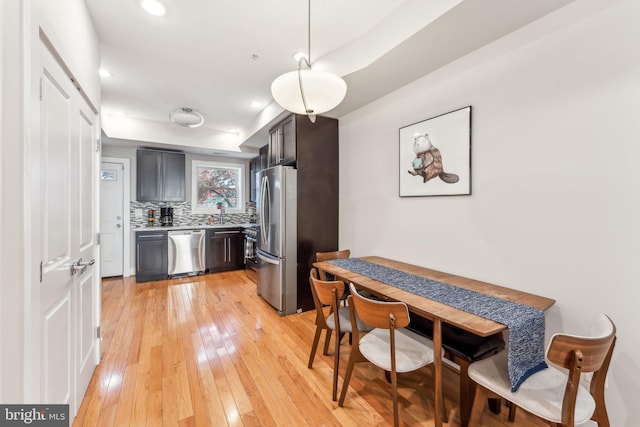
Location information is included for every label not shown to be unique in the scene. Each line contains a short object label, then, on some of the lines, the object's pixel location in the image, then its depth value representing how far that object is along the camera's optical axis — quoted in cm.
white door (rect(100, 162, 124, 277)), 477
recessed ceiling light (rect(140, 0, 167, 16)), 186
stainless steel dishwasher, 482
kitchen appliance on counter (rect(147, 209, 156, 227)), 506
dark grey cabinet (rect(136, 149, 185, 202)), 485
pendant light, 160
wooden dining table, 131
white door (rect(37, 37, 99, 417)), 119
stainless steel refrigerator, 319
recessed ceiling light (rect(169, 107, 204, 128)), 353
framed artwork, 211
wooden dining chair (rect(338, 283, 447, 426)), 144
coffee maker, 516
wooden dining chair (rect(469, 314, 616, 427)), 104
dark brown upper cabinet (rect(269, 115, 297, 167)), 330
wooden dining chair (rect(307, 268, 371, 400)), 181
